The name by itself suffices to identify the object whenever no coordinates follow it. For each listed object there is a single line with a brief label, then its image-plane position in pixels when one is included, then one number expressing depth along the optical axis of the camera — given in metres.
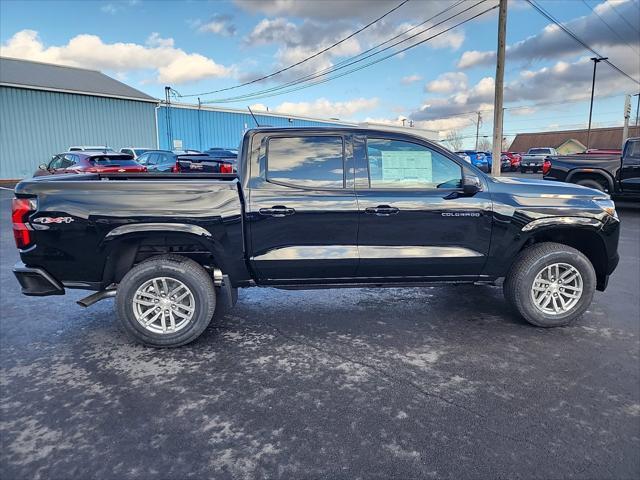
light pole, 41.74
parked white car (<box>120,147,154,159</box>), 23.27
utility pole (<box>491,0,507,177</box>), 16.22
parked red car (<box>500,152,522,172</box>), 39.41
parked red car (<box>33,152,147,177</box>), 14.79
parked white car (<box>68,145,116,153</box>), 21.83
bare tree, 92.57
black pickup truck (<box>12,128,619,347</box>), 3.72
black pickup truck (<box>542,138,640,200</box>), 11.34
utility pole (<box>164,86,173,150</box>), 34.79
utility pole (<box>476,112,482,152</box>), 85.19
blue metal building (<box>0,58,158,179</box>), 27.30
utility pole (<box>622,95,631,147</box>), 31.59
